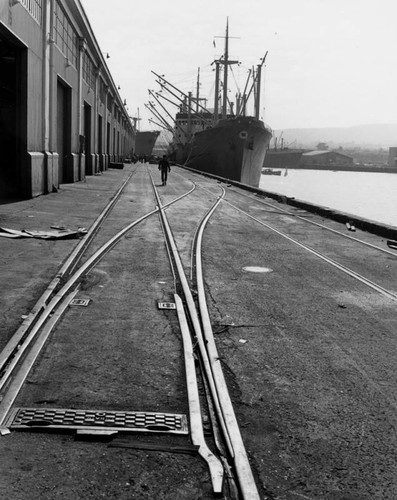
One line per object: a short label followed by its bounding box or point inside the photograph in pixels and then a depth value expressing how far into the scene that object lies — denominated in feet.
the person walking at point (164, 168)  113.29
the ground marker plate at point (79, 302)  23.94
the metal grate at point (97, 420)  13.29
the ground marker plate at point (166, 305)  24.17
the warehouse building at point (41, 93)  63.82
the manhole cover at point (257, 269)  33.83
